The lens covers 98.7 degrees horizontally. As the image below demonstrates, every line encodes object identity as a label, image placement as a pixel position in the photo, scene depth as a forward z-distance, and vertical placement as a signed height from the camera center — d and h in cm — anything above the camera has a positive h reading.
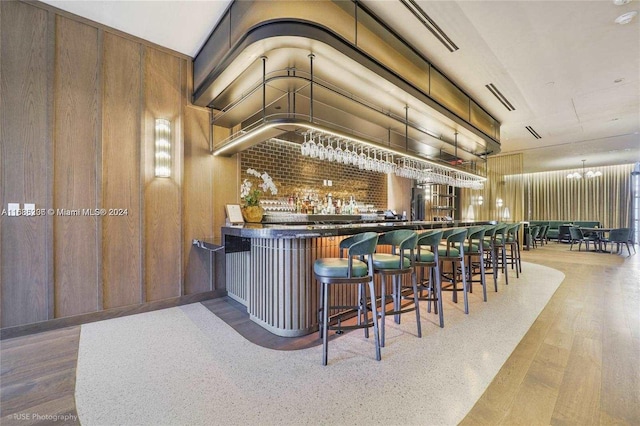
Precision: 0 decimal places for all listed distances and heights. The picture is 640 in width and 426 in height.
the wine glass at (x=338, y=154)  381 +79
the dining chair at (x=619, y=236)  908 -87
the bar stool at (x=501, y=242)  485 -58
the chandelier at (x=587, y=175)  1112 +145
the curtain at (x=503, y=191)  986 +71
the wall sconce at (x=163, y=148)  390 +92
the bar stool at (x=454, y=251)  352 -55
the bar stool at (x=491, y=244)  451 -57
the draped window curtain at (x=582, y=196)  1289 +69
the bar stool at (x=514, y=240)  561 -63
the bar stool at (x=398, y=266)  261 -54
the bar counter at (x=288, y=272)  281 -65
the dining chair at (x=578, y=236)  1032 -99
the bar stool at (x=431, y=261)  310 -60
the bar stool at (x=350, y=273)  233 -55
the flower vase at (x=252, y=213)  448 -3
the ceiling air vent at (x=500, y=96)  504 +225
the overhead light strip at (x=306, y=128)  301 +96
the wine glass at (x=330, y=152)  369 +79
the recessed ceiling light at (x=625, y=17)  316 +226
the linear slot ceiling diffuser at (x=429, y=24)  307 +230
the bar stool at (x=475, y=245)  405 -54
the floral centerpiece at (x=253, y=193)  448 +33
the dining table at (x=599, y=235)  937 -94
